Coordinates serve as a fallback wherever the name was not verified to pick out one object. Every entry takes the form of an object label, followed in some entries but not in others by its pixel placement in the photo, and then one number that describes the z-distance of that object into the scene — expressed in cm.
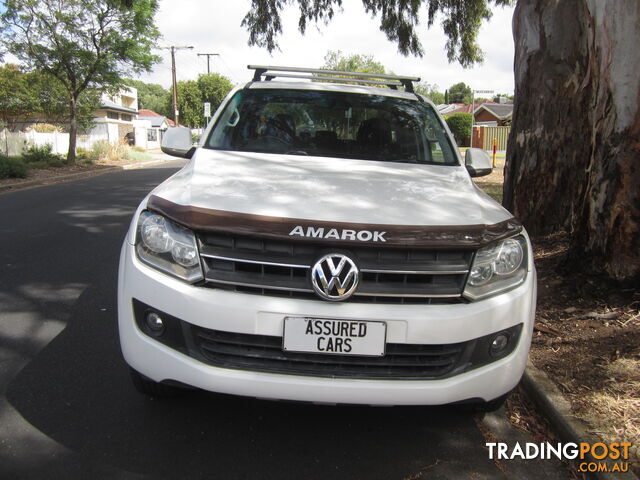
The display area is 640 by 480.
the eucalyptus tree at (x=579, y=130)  361
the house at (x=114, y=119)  4586
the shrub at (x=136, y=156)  2958
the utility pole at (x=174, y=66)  4494
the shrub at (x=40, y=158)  2098
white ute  221
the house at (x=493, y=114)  5915
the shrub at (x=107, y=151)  2721
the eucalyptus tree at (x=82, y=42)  1897
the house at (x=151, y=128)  5031
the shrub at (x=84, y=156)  2395
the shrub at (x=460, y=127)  4653
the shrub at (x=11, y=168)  1596
